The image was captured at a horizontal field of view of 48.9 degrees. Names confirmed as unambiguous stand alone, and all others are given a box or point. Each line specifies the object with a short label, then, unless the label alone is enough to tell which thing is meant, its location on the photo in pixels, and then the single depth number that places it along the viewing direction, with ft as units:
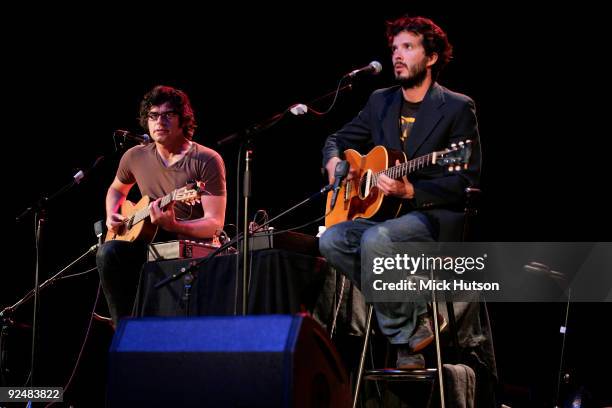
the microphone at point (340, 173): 12.01
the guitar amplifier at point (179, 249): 13.35
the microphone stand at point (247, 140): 10.54
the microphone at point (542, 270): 14.74
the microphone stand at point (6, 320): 15.90
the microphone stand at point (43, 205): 14.69
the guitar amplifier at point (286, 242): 12.19
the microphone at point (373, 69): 11.41
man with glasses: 14.55
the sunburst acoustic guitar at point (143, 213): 14.08
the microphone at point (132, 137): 14.79
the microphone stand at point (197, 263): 11.87
